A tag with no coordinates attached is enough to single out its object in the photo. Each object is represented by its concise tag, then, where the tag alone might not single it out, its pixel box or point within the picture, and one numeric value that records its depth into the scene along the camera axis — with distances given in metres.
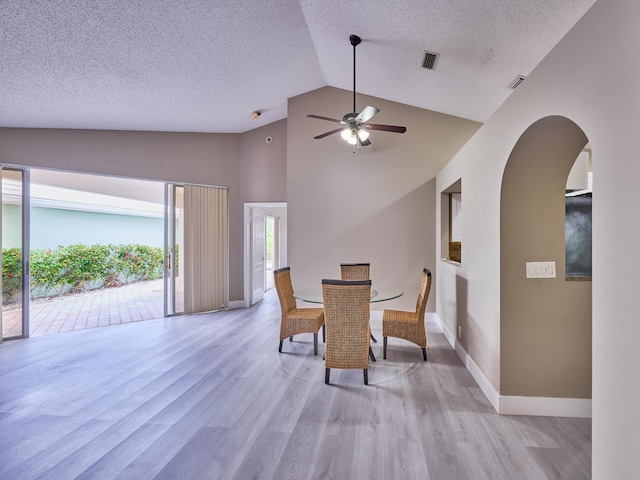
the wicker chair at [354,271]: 4.09
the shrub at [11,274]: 3.91
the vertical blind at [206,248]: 5.20
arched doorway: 2.15
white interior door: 5.91
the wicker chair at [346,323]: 2.53
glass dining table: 3.12
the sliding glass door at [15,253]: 3.92
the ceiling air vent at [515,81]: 3.36
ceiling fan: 3.09
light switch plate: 2.18
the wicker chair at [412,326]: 3.18
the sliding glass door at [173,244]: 5.00
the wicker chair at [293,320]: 3.35
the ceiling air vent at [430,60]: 3.39
